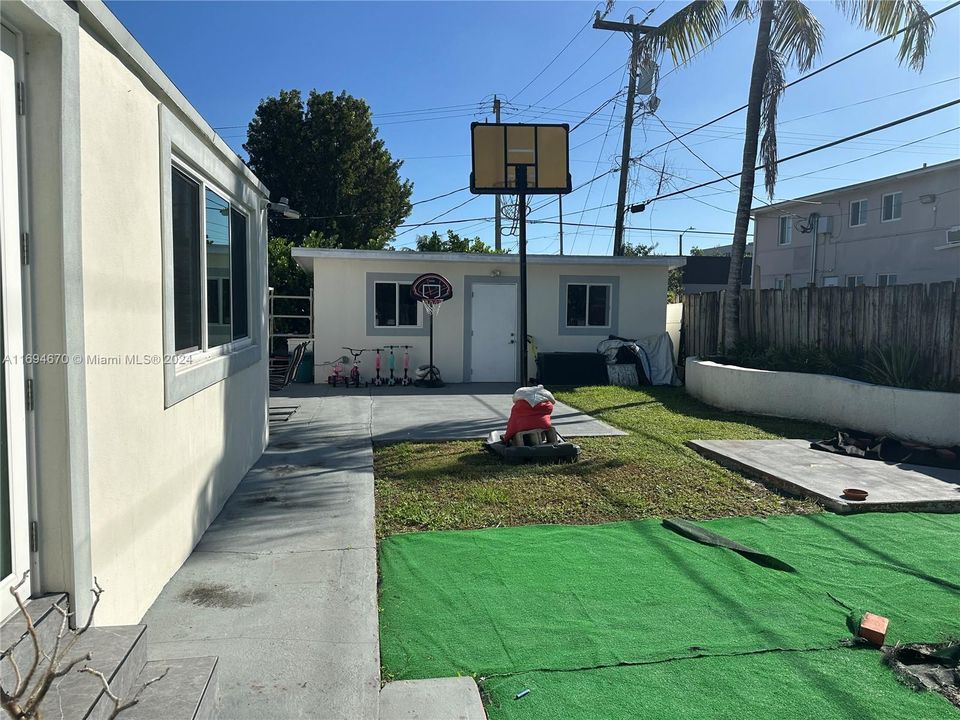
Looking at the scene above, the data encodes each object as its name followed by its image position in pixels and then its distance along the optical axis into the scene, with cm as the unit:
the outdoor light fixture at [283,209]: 885
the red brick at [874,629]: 327
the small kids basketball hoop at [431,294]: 1357
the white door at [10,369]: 230
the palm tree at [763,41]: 1058
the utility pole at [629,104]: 1617
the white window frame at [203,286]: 452
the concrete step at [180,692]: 217
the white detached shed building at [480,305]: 1395
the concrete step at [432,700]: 275
